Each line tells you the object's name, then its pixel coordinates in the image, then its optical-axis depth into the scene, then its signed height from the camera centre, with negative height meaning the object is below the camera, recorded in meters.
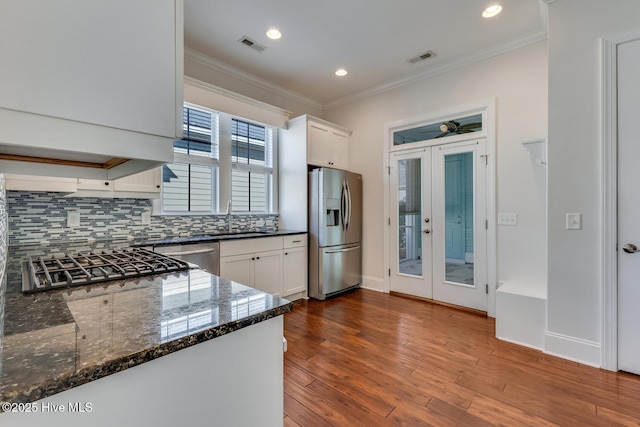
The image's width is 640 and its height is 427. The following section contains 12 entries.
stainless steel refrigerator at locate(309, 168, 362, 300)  3.80 -0.23
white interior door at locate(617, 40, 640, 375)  2.06 +0.05
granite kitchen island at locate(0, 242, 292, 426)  0.56 -0.31
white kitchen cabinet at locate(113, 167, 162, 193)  2.55 +0.28
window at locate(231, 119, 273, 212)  3.83 +0.65
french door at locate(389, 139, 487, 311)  3.37 -0.11
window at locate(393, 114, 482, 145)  3.44 +1.05
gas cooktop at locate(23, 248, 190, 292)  1.12 -0.24
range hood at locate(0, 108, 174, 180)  0.61 +0.18
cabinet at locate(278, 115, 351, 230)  3.93 +0.79
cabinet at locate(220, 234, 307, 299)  3.02 -0.55
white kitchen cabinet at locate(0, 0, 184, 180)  0.60 +0.31
